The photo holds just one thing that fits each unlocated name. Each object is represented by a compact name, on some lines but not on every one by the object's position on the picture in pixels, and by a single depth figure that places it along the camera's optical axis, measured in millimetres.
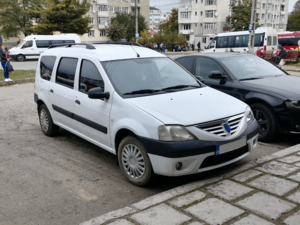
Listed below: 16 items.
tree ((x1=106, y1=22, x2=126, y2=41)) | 49719
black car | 5703
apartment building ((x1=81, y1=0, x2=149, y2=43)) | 64000
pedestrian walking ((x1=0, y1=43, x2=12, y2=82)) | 14494
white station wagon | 3910
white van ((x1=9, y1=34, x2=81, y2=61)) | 28656
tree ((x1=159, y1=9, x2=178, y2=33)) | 82312
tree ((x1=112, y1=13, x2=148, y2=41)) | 61928
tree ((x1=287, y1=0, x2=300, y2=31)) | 90644
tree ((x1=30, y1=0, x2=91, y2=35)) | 41406
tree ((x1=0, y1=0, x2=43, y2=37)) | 43188
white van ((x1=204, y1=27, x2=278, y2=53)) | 29984
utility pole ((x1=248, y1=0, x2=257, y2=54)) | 26539
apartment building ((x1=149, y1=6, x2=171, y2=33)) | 194300
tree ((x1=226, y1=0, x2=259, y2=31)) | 65000
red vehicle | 38844
